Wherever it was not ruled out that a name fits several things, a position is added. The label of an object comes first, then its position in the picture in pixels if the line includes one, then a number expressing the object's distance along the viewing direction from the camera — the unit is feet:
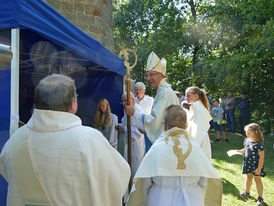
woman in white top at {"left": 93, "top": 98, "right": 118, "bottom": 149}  14.75
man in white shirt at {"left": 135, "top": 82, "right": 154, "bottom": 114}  18.45
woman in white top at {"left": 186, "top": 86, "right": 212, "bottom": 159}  13.53
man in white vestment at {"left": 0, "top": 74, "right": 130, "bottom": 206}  4.81
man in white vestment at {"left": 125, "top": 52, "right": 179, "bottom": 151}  10.91
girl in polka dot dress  13.33
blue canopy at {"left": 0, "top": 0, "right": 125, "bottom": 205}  7.13
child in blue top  30.42
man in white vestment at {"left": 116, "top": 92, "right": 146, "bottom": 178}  15.11
